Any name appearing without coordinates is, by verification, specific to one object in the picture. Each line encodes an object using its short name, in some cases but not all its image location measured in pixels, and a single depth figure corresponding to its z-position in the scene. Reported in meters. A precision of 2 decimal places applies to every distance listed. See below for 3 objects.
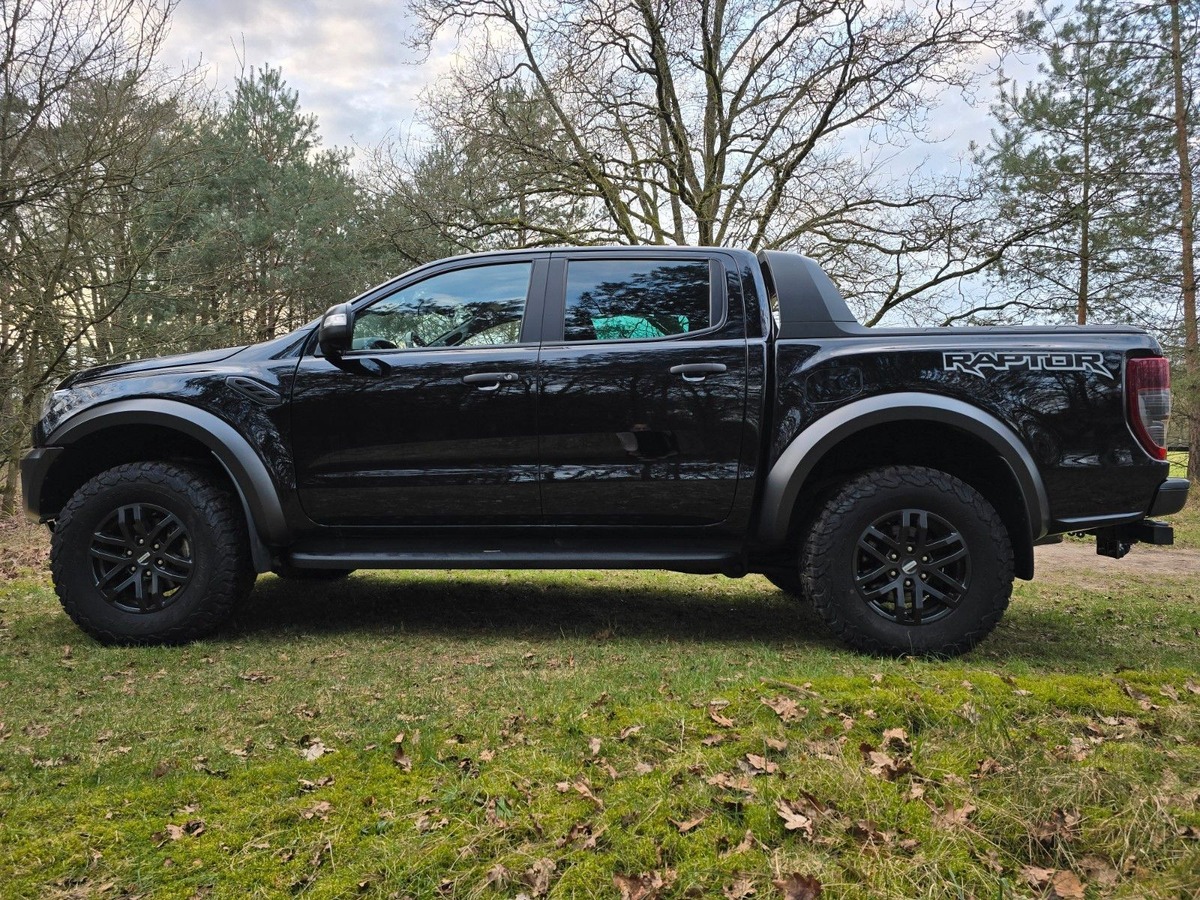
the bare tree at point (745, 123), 12.41
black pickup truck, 3.42
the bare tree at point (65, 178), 7.49
